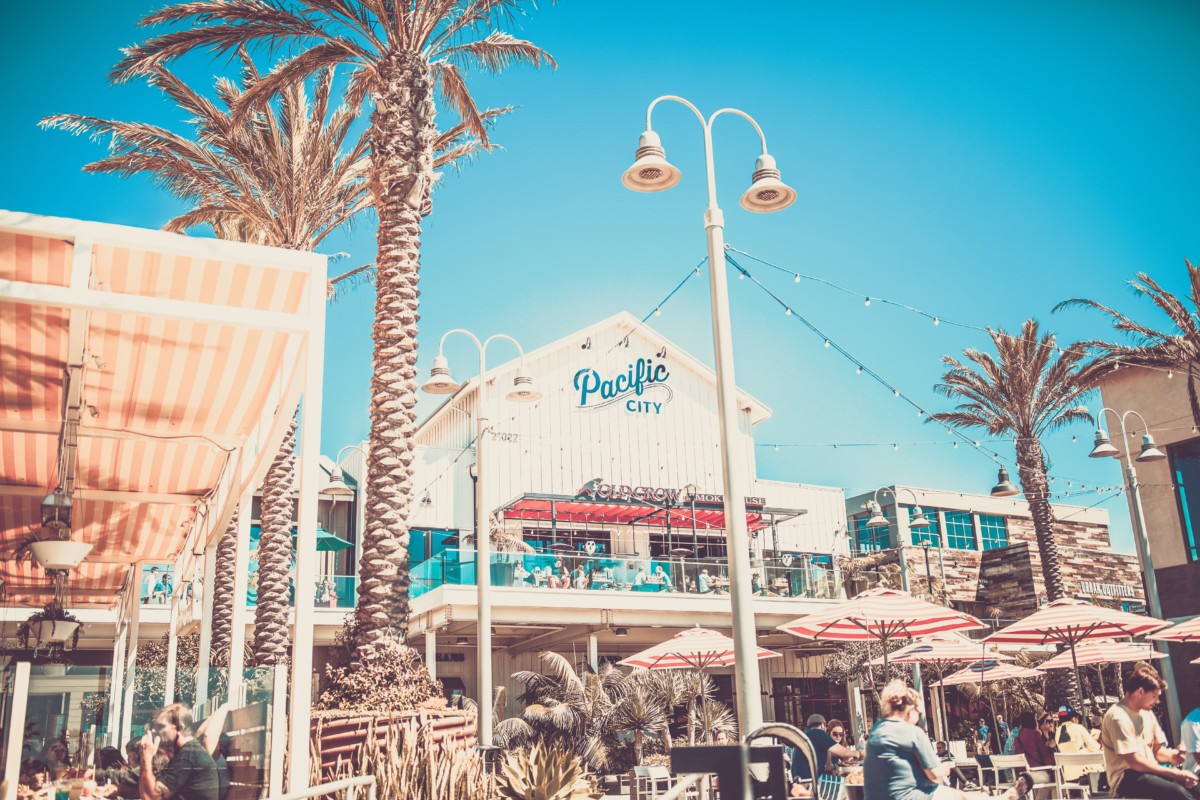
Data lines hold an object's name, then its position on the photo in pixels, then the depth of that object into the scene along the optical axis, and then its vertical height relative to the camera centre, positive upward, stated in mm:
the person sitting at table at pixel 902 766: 5824 -500
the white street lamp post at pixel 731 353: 7918 +2846
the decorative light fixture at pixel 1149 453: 21438 +4430
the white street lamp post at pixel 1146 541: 20984 +2555
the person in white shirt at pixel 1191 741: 9422 -699
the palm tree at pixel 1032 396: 27453 +7519
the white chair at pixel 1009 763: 11742 -1013
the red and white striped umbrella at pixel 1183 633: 14359 +461
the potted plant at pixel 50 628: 11633 +985
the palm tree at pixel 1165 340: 25438 +8250
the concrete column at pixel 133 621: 12739 +1197
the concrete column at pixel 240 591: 8648 +953
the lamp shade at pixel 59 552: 8836 +1382
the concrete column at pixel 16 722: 6473 -40
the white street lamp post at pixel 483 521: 14641 +2668
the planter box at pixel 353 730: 10227 -299
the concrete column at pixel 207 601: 10766 +1099
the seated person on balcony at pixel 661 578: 24734 +2613
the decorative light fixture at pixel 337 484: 22686 +4895
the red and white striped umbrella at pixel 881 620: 12898 +768
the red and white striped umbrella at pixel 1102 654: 16609 +248
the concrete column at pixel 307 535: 5762 +965
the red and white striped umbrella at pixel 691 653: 17438 +598
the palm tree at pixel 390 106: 13102 +8335
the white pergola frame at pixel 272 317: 5738 +2266
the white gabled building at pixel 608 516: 23859 +5328
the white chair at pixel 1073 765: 10508 -962
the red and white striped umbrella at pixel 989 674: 20547 +3
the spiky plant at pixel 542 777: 8297 -679
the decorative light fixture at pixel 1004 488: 21844 +3885
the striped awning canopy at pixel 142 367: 6078 +2536
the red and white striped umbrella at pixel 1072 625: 14070 +630
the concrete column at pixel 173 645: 12617 +882
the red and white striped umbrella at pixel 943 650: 16344 +412
